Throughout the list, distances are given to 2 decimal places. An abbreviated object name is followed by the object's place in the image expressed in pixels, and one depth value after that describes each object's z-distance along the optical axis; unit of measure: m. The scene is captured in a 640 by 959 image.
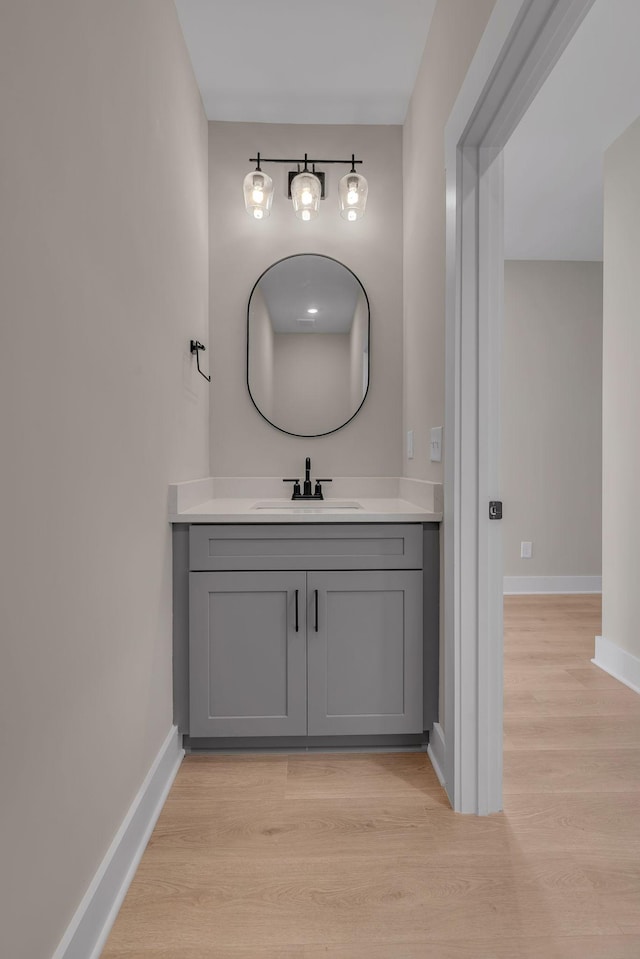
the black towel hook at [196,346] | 2.16
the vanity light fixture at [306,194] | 2.33
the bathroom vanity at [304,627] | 1.89
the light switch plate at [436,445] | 1.84
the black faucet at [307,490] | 2.50
